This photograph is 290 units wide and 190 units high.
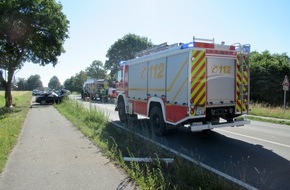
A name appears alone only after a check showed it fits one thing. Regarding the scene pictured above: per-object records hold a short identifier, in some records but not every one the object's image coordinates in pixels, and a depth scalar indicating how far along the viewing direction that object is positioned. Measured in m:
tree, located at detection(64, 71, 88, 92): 107.25
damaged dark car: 35.56
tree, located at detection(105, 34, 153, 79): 76.12
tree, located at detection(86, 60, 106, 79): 114.44
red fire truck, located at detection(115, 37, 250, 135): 9.84
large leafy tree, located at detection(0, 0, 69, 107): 24.57
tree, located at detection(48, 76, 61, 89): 176.77
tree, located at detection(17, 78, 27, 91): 167.25
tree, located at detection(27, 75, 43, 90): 172.50
